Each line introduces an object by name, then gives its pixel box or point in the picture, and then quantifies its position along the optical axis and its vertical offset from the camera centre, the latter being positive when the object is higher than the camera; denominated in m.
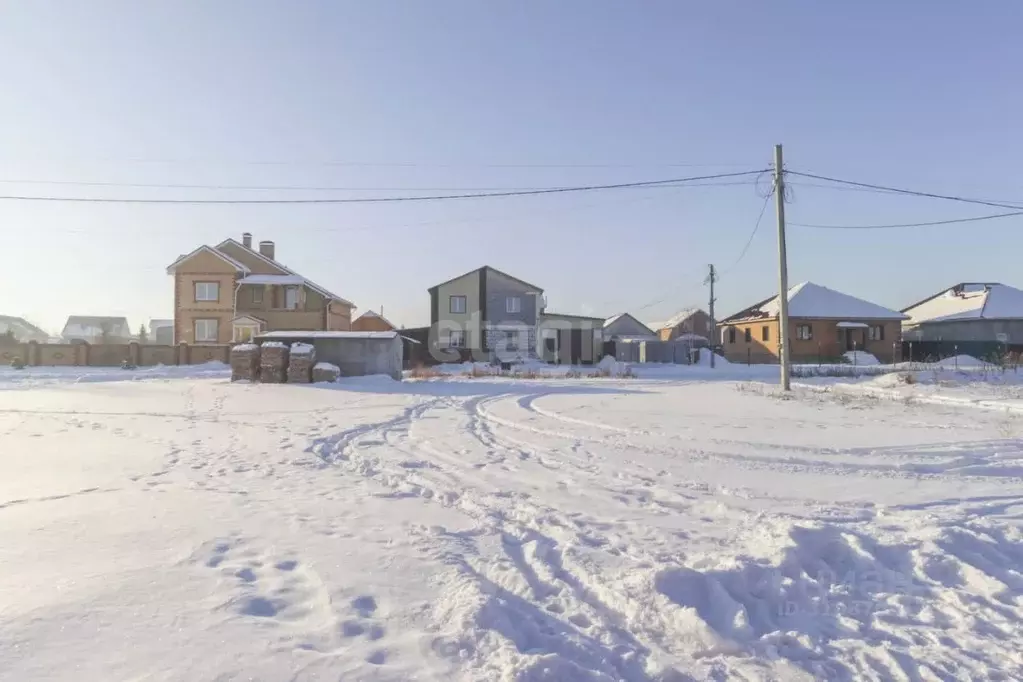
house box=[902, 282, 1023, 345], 44.41 +2.76
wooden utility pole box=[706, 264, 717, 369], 42.37 +4.89
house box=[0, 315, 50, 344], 73.35 +4.05
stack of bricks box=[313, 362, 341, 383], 20.23 -0.45
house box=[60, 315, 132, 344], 78.31 +4.32
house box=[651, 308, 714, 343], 77.04 +3.84
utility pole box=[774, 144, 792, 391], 17.56 +2.88
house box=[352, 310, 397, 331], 63.91 +3.61
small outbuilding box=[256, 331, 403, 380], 22.00 +0.35
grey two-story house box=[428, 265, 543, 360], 41.69 +2.96
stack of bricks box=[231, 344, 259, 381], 20.66 -0.16
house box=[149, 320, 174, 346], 71.12 +3.08
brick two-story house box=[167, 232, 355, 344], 37.34 +3.49
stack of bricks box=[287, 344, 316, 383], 20.19 -0.23
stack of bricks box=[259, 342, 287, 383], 20.39 -0.16
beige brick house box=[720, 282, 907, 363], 42.09 +1.91
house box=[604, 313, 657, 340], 68.06 +3.32
